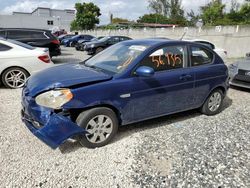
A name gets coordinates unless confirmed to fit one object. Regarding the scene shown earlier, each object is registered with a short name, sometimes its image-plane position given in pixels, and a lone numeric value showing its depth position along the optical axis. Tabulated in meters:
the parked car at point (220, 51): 8.94
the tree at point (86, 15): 37.49
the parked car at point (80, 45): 15.10
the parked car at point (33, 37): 8.44
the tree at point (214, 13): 33.37
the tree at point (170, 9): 46.76
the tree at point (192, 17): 43.92
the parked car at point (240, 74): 5.45
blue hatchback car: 2.61
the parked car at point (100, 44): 12.54
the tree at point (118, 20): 63.32
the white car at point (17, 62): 5.16
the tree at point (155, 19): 46.92
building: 44.64
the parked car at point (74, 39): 18.42
